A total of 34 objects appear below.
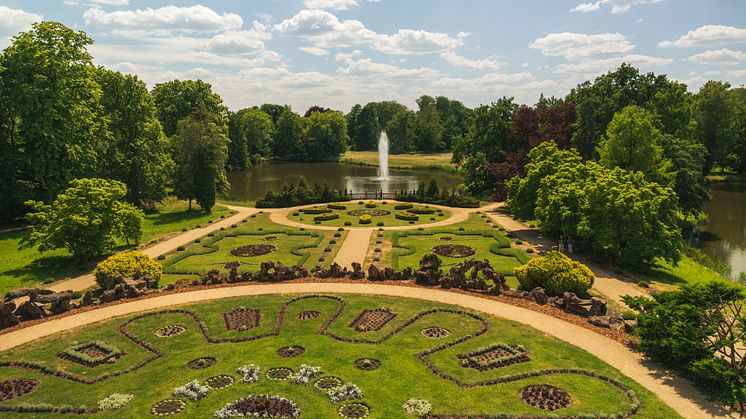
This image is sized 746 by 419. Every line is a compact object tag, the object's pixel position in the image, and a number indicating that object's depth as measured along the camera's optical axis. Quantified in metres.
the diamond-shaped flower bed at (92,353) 21.59
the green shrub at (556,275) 28.91
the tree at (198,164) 59.09
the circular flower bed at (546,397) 17.89
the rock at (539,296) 27.94
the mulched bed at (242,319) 25.33
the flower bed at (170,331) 24.41
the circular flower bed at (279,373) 19.75
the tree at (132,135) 57.84
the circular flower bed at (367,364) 20.55
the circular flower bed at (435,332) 23.92
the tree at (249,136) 119.06
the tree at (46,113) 46.78
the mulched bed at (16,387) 18.82
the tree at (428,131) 156.75
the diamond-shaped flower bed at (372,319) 24.91
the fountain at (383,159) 108.12
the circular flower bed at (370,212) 57.72
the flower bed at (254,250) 40.81
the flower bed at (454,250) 39.69
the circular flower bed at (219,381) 19.17
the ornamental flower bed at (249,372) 19.53
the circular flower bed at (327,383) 19.02
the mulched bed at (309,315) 26.44
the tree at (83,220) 34.97
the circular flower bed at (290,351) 21.84
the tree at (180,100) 88.12
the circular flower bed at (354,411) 17.19
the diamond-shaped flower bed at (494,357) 20.92
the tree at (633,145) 44.59
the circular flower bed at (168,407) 17.34
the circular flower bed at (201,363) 20.80
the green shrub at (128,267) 31.23
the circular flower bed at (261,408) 17.19
